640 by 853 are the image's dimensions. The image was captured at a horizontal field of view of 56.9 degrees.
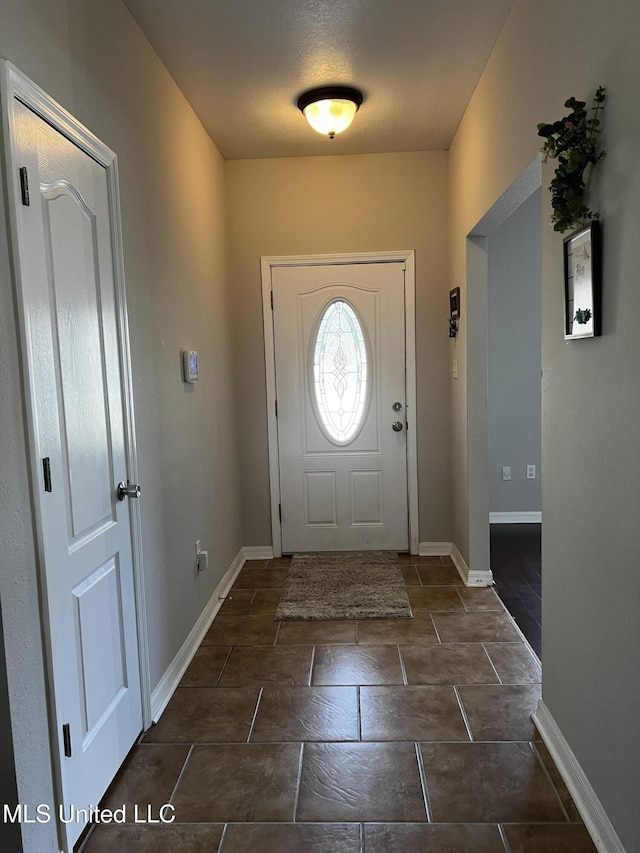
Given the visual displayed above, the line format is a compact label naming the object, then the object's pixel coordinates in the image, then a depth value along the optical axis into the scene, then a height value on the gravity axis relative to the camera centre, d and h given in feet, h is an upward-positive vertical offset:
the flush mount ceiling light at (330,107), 10.18 +4.79
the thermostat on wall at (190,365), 9.73 +0.35
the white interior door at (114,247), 4.89 +1.37
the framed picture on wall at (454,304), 12.37 +1.54
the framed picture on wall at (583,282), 5.40 +0.85
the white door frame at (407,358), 13.64 +0.52
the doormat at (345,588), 11.01 -4.27
